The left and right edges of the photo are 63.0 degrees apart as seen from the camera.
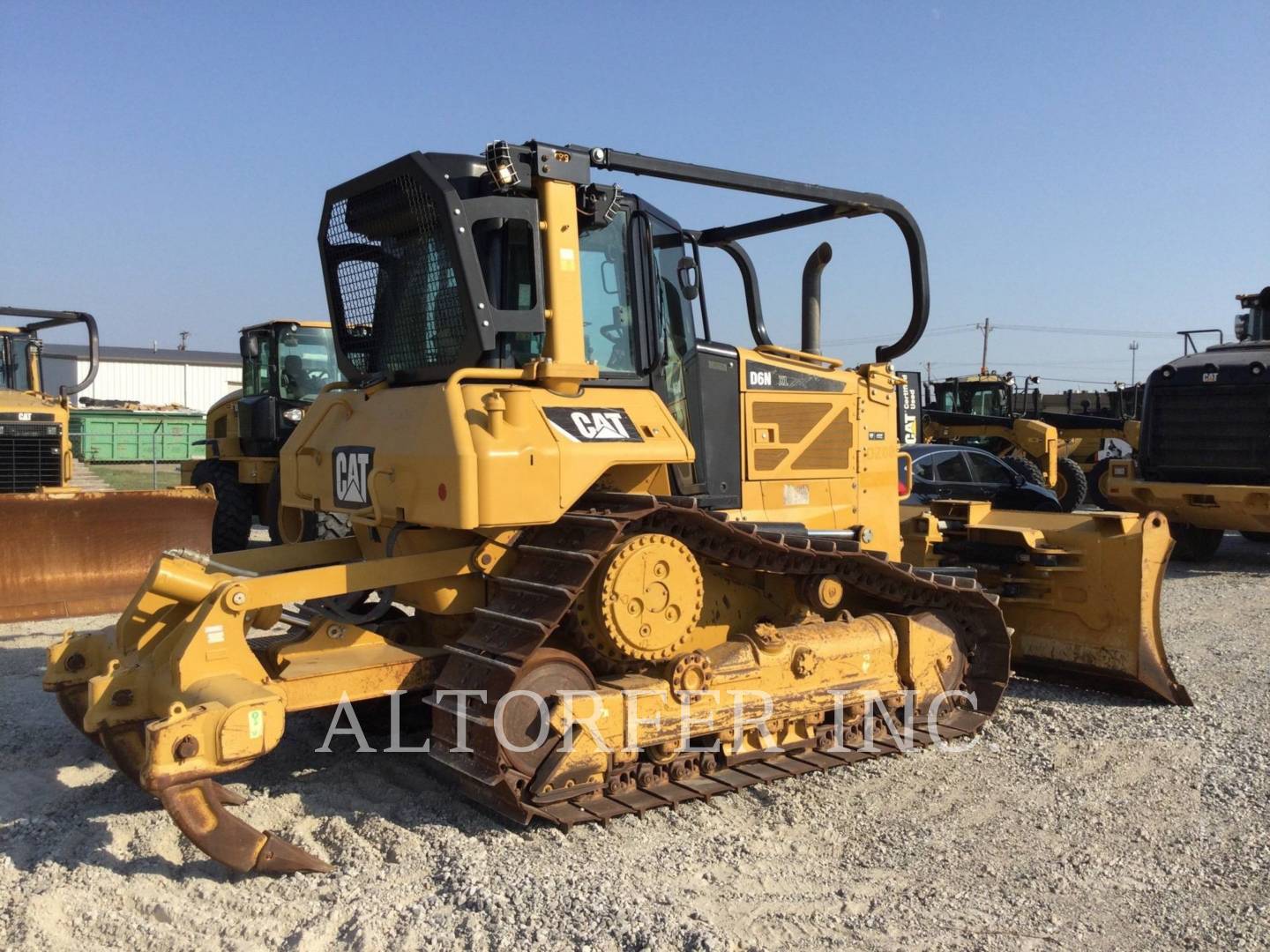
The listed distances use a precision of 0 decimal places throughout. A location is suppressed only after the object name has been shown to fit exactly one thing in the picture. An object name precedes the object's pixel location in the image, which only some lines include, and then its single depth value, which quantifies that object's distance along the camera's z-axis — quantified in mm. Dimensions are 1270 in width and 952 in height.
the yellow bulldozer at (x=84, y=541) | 8648
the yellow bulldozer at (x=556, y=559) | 4215
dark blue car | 12742
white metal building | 50469
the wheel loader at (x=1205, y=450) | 11750
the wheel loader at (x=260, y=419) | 11820
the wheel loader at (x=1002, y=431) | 19516
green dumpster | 32156
